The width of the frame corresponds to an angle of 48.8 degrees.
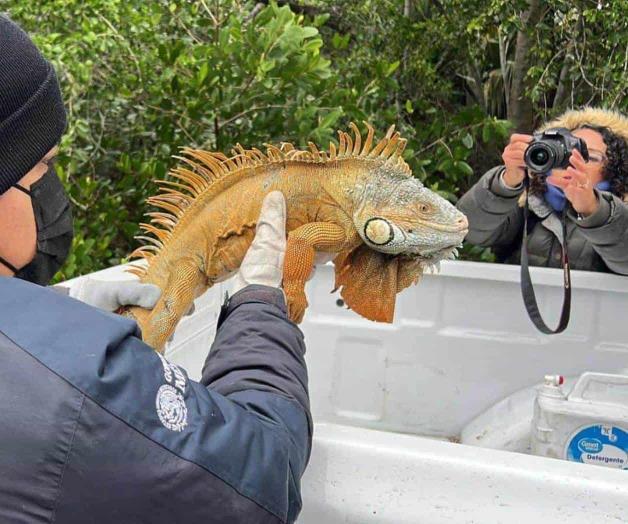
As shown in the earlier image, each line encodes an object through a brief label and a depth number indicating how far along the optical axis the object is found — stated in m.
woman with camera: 2.76
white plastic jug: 2.19
